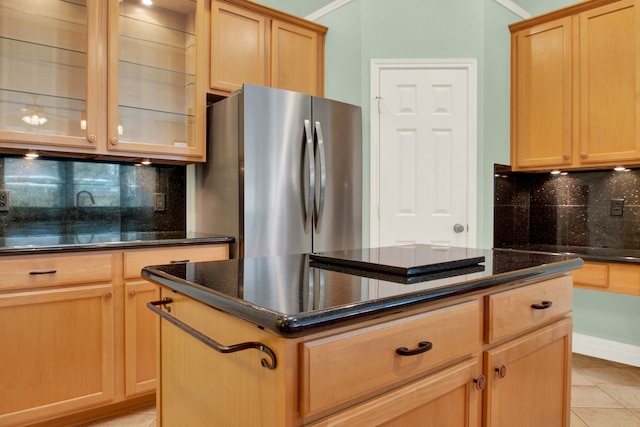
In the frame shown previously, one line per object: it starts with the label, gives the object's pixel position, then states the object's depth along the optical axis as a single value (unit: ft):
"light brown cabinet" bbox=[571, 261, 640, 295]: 8.16
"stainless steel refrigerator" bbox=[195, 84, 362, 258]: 8.14
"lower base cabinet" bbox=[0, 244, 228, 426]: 6.11
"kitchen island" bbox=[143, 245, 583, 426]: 2.44
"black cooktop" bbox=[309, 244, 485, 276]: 3.68
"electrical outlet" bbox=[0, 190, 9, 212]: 7.56
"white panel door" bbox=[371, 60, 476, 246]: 9.62
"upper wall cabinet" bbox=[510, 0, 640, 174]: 8.80
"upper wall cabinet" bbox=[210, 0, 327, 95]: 9.09
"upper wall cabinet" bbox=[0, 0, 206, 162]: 7.38
